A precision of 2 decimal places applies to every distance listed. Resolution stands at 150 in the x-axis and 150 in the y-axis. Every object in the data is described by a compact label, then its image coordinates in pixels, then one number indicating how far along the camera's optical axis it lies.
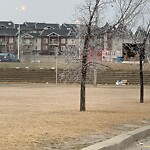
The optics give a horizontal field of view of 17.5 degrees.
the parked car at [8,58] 94.80
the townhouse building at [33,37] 119.32
